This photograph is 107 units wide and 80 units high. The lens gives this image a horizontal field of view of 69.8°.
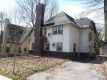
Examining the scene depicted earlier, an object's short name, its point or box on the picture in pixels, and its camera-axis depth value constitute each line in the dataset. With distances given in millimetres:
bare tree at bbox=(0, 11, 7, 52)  13606
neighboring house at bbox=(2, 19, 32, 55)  15468
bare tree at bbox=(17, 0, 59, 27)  18652
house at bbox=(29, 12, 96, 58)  11394
